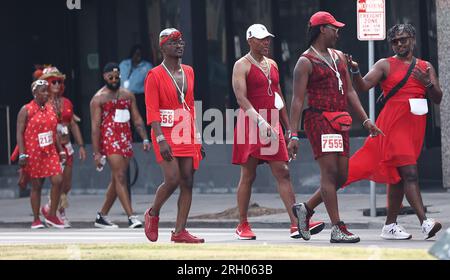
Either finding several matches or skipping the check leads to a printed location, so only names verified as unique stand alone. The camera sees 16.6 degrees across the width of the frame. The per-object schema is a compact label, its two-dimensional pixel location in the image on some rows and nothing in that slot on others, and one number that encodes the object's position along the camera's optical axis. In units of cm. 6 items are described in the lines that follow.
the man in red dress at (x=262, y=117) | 1510
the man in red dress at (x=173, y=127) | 1462
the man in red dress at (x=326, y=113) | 1430
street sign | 1808
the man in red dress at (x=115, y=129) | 1892
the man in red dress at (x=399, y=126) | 1491
